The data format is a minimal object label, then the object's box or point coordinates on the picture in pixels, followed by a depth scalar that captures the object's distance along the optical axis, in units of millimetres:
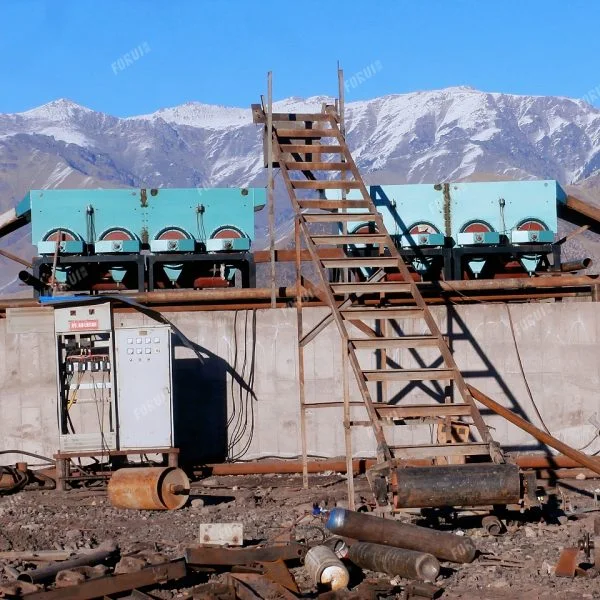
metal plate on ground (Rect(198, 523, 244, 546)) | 10984
